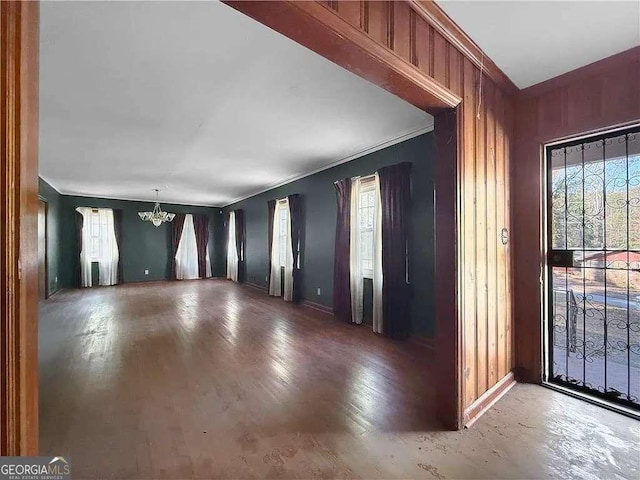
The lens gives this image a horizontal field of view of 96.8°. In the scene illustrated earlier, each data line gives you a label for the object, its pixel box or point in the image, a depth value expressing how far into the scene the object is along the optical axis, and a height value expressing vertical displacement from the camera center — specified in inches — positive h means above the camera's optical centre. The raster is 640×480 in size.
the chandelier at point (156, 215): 283.6 +24.6
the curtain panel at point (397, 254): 138.3 -7.6
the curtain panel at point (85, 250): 303.9 -10.9
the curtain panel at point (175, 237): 360.2 +3.3
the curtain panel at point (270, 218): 254.8 +19.1
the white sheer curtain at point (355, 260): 164.4 -12.5
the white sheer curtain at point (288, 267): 227.5 -22.6
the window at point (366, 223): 164.6 +9.3
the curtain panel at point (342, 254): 170.7 -9.4
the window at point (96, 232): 313.9 +8.9
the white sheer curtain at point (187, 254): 363.9 -18.5
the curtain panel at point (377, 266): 147.6 -14.5
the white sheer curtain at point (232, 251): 339.6 -14.6
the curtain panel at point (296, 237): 220.5 +1.6
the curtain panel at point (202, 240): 371.9 -0.7
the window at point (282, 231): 248.5 +7.2
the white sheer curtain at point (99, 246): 305.6 -6.6
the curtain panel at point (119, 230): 323.0 +11.3
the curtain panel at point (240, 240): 324.2 -0.8
